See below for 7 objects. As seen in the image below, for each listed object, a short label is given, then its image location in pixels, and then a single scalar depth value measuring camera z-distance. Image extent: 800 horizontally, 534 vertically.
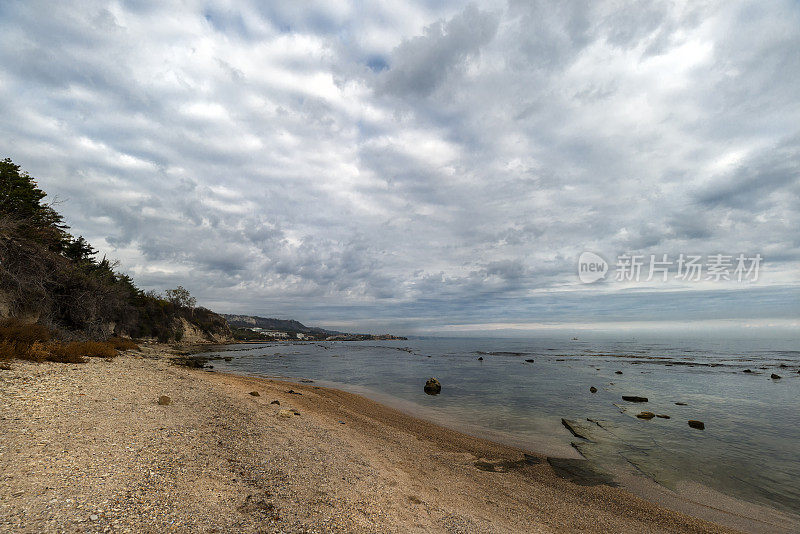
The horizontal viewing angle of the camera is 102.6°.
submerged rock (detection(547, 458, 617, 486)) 11.05
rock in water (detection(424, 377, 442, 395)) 28.31
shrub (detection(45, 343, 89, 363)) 14.23
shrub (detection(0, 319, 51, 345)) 13.73
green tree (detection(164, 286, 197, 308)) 105.31
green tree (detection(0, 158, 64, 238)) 26.27
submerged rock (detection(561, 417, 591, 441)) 16.45
